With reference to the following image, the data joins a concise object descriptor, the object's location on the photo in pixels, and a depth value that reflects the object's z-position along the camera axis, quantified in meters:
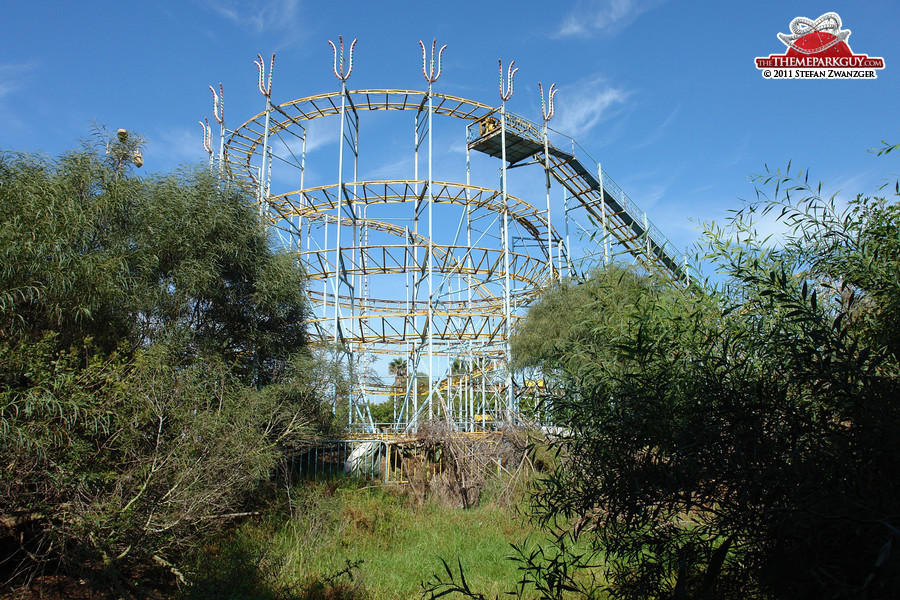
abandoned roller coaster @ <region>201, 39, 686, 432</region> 18.39
